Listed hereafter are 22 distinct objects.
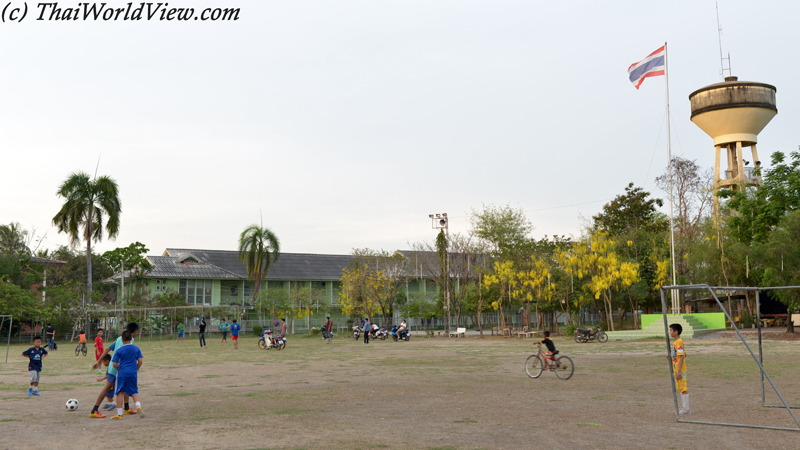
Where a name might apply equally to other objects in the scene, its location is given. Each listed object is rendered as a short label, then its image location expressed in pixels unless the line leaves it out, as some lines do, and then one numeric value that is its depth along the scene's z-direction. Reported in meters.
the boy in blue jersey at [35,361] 13.59
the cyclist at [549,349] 16.03
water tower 46.78
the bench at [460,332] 45.88
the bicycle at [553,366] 16.14
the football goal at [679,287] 8.99
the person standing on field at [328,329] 40.68
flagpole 37.02
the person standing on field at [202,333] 36.42
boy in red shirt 20.30
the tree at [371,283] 53.75
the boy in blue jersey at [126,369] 10.58
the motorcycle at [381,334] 44.94
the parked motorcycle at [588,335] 33.56
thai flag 36.16
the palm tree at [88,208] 50.19
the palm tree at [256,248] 57.88
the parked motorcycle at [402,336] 42.57
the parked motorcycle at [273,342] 33.09
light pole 47.53
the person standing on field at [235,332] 34.59
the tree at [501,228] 55.50
